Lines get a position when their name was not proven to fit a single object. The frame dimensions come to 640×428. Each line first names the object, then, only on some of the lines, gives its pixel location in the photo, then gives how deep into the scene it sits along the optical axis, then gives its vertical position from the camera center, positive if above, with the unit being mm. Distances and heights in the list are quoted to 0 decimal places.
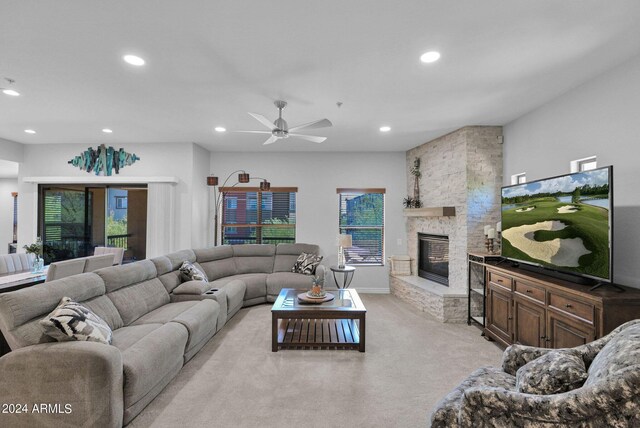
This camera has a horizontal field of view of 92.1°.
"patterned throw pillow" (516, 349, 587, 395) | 1638 -865
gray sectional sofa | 1983 -1044
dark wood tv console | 2299 -824
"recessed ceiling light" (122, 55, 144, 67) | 2645 +1345
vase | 3897 -658
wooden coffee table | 3461 -1458
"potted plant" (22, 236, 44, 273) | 3871 -550
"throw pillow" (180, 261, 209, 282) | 4297 -826
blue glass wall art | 5691 +993
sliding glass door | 5805 -104
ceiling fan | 3282 +988
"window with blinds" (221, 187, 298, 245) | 6434 -9
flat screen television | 2500 -60
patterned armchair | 1295 -849
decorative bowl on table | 3896 -1002
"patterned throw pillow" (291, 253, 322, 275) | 5535 -885
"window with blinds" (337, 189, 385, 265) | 6359 -173
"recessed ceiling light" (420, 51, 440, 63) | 2539 +1343
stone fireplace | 4512 +200
